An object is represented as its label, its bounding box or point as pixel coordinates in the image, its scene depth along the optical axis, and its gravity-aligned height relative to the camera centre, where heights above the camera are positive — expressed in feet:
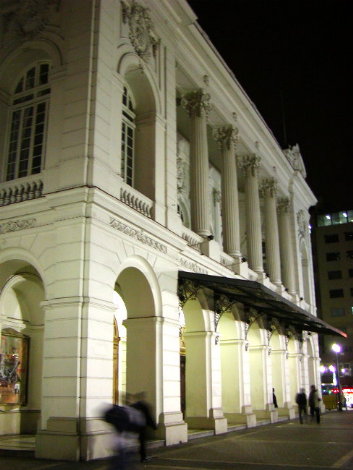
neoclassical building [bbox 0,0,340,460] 43.37 +14.06
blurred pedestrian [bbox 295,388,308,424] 82.78 -1.43
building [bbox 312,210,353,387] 252.62 +52.73
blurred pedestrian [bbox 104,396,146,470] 26.05 -1.69
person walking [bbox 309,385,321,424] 83.41 -1.64
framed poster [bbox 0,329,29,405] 54.90 +2.63
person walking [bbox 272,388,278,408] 85.26 -1.36
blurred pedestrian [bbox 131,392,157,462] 33.05 -1.07
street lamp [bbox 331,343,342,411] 125.49 +0.42
